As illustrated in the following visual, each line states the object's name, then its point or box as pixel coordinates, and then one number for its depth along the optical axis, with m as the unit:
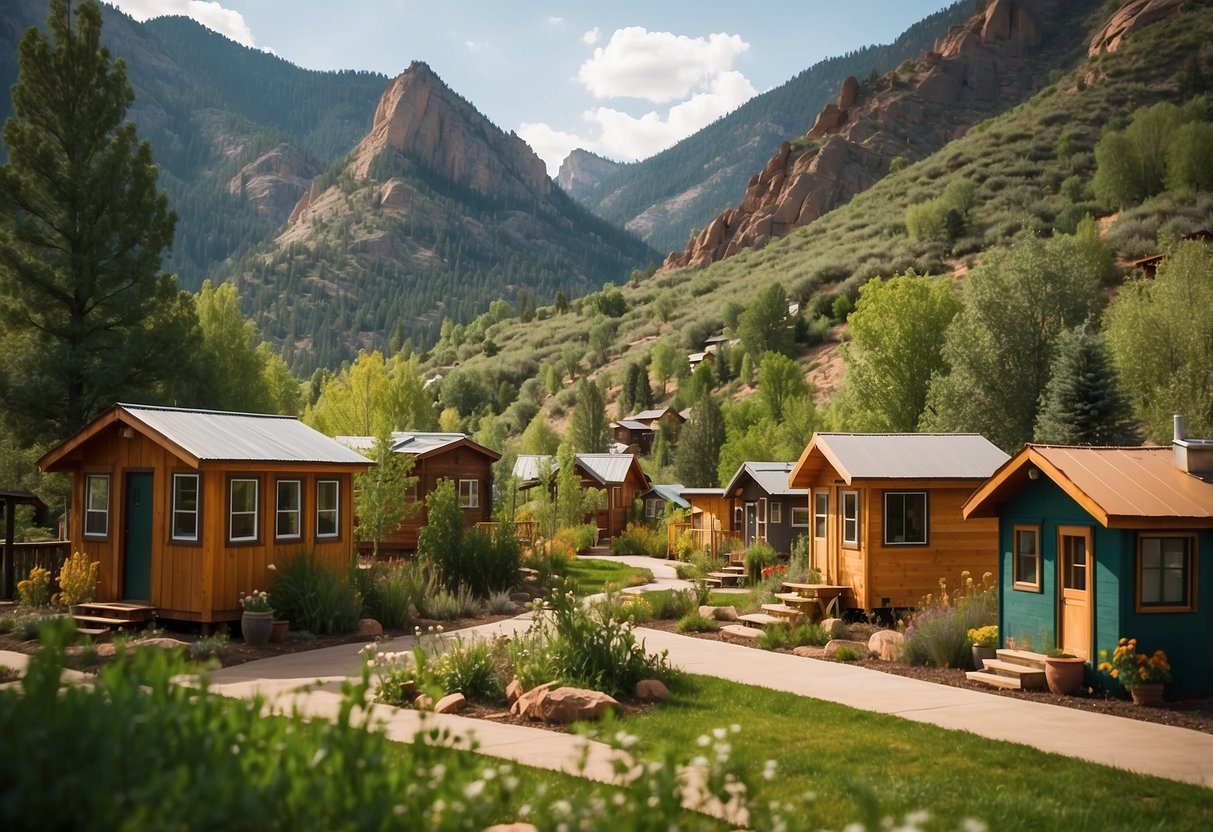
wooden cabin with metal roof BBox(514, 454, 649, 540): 48.78
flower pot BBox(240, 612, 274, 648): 16.94
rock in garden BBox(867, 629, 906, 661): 16.42
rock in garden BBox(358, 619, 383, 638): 18.55
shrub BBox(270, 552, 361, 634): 18.05
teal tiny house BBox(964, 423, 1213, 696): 13.59
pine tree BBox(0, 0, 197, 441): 28.06
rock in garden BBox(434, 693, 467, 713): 11.82
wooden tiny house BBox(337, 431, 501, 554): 35.03
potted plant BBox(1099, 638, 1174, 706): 13.08
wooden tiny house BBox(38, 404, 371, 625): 17.56
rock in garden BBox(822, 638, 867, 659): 16.90
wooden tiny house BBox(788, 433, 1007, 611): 20.30
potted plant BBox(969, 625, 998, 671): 15.62
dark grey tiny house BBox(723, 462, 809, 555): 32.56
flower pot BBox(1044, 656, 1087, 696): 13.77
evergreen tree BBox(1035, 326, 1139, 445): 29.84
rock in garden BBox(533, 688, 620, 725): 11.17
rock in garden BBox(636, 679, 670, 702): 12.49
